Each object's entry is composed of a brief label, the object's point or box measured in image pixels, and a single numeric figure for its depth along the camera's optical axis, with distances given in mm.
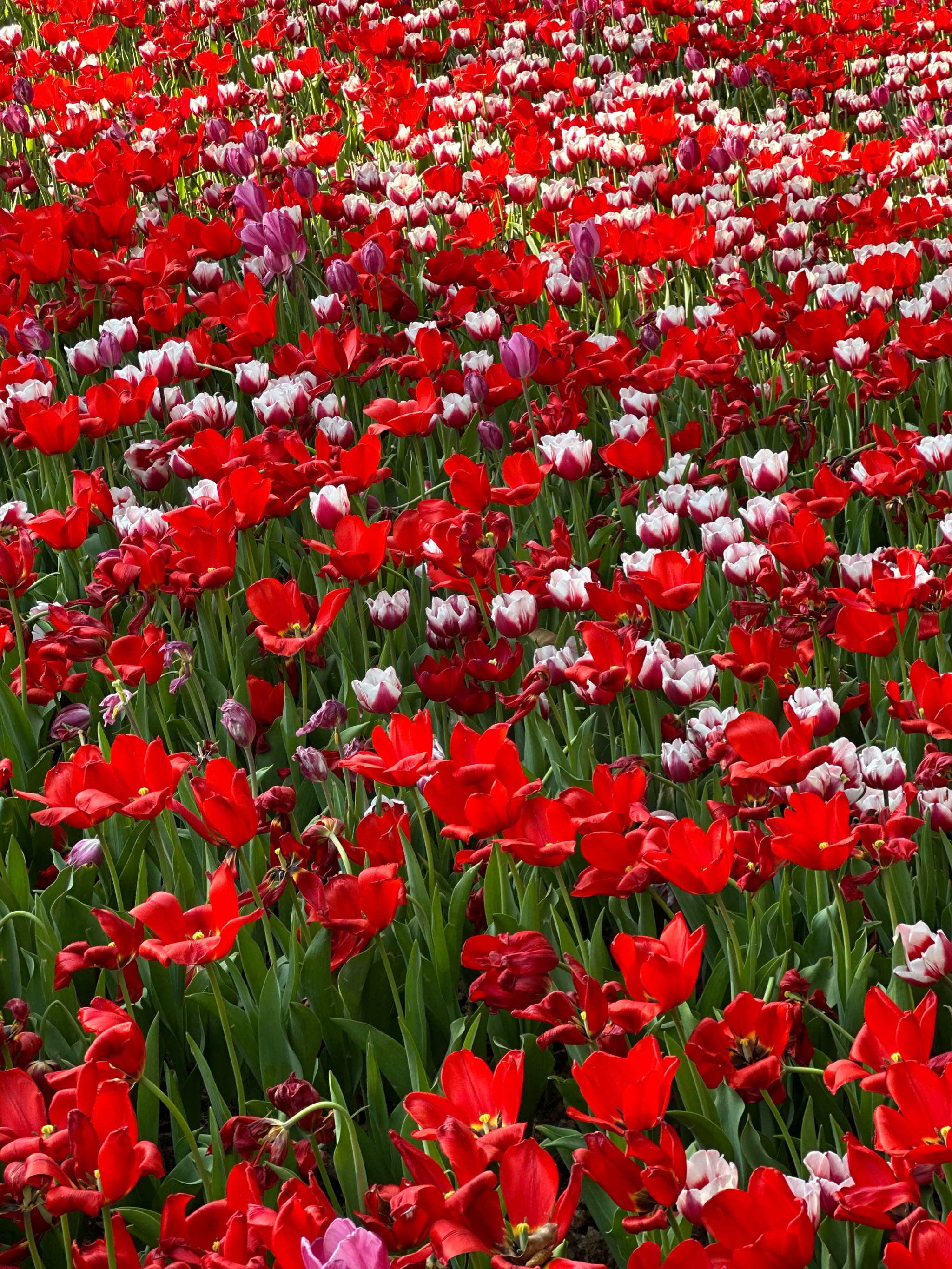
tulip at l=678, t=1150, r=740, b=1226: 2533
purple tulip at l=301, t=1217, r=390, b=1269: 1969
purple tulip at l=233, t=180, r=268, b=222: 8289
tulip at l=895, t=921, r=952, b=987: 2977
